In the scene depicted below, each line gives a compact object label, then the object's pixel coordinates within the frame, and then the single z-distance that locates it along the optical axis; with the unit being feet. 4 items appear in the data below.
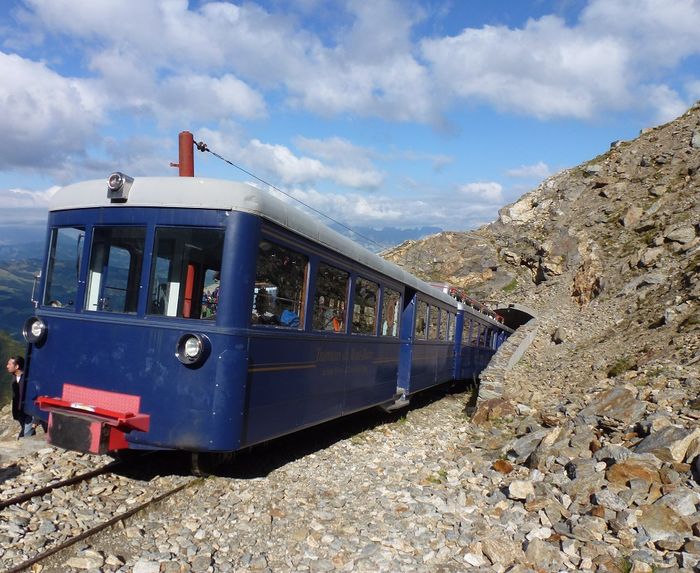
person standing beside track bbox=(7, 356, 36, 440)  22.89
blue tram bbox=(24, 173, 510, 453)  19.07
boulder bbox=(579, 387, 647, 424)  29.68
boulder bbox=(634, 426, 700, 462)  22.86
